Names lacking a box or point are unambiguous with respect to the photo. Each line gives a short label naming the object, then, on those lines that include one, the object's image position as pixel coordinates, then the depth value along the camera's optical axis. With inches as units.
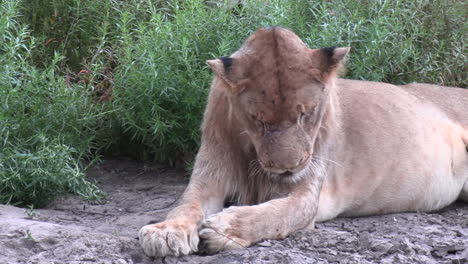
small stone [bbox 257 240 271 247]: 327.9
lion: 330.3
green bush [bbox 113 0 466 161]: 462.6
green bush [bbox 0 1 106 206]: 414.3
